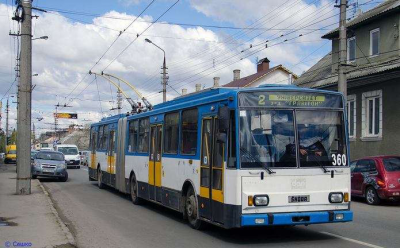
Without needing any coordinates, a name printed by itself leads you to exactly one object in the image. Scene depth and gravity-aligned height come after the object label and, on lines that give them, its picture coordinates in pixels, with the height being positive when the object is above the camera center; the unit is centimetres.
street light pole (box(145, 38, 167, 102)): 3490 +426
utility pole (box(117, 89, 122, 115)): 5288 +415
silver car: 2545 -148
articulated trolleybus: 855 -34
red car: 1507 -124
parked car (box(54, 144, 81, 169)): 4212 -125
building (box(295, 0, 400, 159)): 2178 +283
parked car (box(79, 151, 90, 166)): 5297 -194
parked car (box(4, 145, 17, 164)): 5528 -196
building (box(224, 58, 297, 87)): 4988 +660
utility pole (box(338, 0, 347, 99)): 1964 +383
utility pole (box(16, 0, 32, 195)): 1705 +121
